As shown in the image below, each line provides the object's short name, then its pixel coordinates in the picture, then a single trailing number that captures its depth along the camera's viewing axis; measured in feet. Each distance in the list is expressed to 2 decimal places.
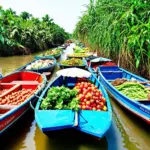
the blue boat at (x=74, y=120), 13.32
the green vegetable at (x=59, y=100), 15.75
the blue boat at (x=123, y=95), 17.15
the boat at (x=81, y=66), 41.81
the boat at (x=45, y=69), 36.54
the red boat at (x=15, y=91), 15.34
